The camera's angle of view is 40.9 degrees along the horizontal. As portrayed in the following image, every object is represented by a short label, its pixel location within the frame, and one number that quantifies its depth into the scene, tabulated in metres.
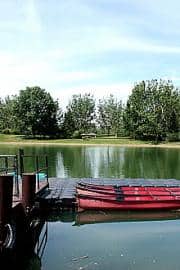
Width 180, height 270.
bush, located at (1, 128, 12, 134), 53.59
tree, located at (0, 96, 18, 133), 52.82
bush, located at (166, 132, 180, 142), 46.10
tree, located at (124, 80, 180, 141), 46.91
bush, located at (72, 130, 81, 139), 50.80
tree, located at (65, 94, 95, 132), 55.06
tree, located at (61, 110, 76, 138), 53.04
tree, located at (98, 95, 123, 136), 58.16
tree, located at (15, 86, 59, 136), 51.18
